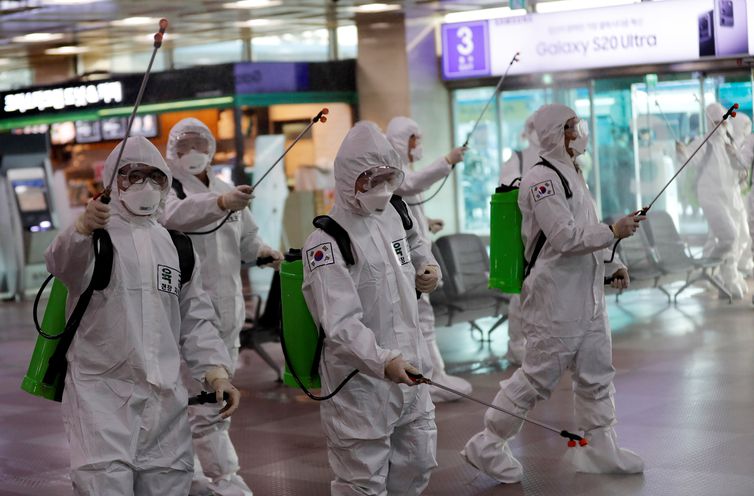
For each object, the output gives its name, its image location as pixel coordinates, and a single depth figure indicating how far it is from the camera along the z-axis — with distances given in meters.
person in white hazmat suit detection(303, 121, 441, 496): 4.37
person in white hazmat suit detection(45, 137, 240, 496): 3.92
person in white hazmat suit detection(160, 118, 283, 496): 5.99
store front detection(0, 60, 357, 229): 17.73
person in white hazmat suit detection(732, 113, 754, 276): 12.45
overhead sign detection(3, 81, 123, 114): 18.88
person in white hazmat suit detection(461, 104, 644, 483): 5.90
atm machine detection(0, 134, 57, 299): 18.48
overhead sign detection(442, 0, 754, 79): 12.23
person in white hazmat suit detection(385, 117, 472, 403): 8.23
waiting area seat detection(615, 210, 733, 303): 12.91
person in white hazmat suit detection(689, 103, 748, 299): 12.66
